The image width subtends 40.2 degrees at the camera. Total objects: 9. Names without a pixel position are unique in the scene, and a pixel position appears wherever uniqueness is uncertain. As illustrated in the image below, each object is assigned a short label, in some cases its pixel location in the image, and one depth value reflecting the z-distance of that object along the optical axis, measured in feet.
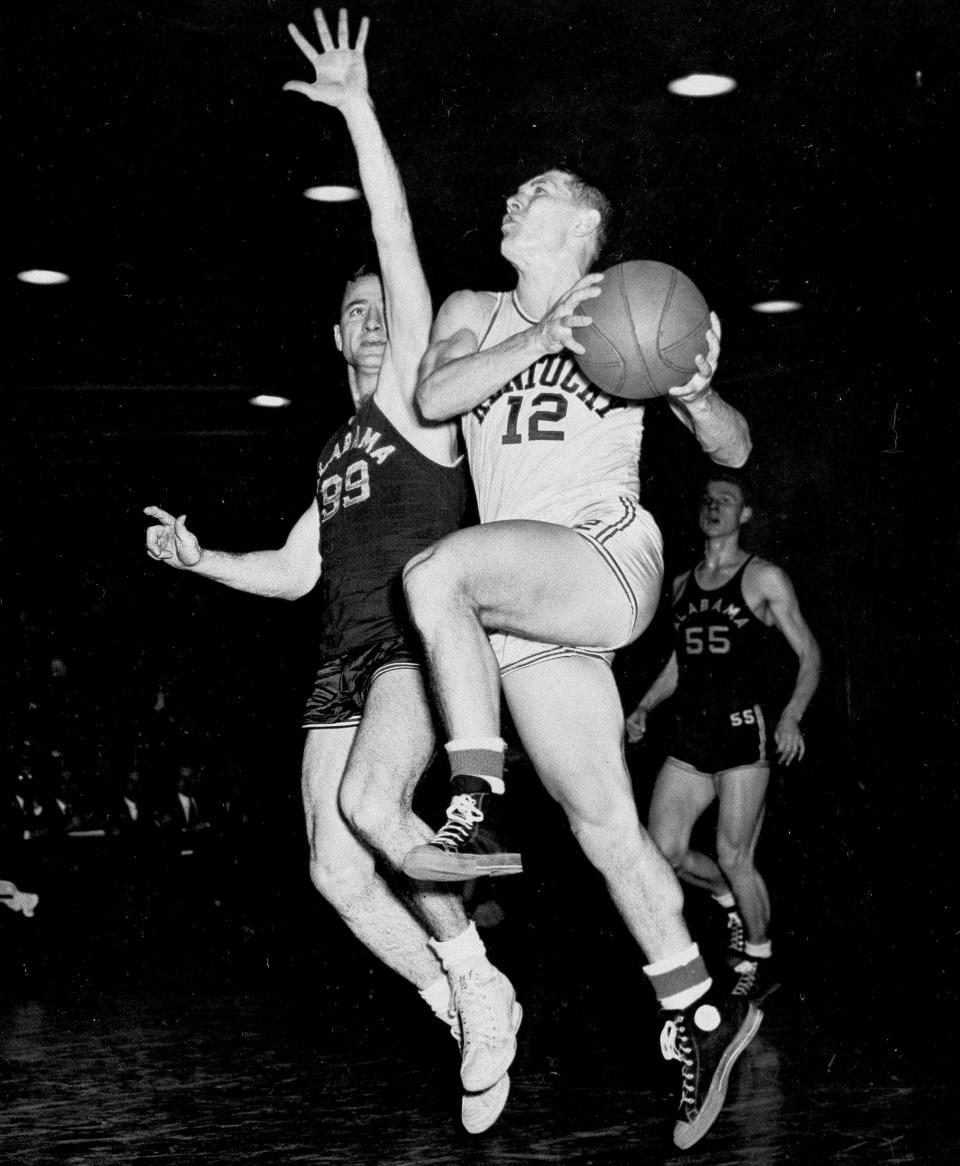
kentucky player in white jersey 9.35
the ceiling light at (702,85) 20.86
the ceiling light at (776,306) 31.91
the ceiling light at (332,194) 24.06
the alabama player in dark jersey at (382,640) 10.78
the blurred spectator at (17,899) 25.22
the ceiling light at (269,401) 40.24
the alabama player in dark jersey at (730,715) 18.53
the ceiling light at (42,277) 28.96
